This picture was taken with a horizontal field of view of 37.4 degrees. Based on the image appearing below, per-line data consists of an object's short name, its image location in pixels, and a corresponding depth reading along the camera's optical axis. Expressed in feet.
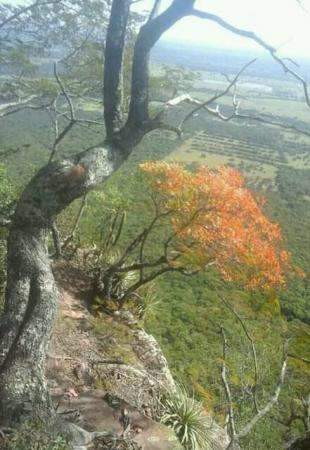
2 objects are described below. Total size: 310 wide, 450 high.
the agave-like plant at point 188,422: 18.08
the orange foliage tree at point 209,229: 26.99
